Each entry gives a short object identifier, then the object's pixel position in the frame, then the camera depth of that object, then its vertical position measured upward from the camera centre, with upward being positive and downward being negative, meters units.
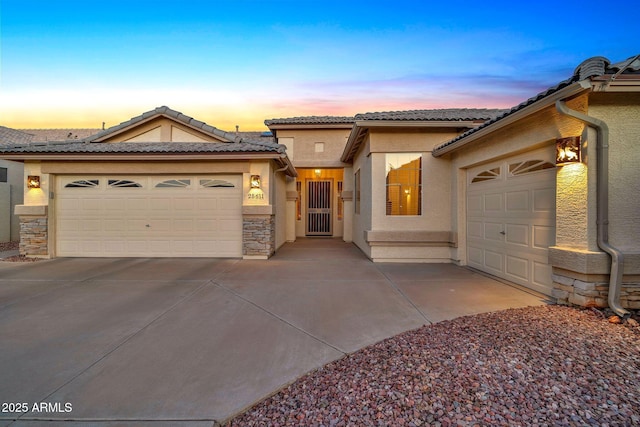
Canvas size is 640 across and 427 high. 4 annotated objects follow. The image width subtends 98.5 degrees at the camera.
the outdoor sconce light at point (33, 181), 8.03 +0.88
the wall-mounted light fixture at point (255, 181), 7.96 +0.88
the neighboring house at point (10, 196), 11.16 +0.61
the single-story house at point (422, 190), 3.88 +0.51
